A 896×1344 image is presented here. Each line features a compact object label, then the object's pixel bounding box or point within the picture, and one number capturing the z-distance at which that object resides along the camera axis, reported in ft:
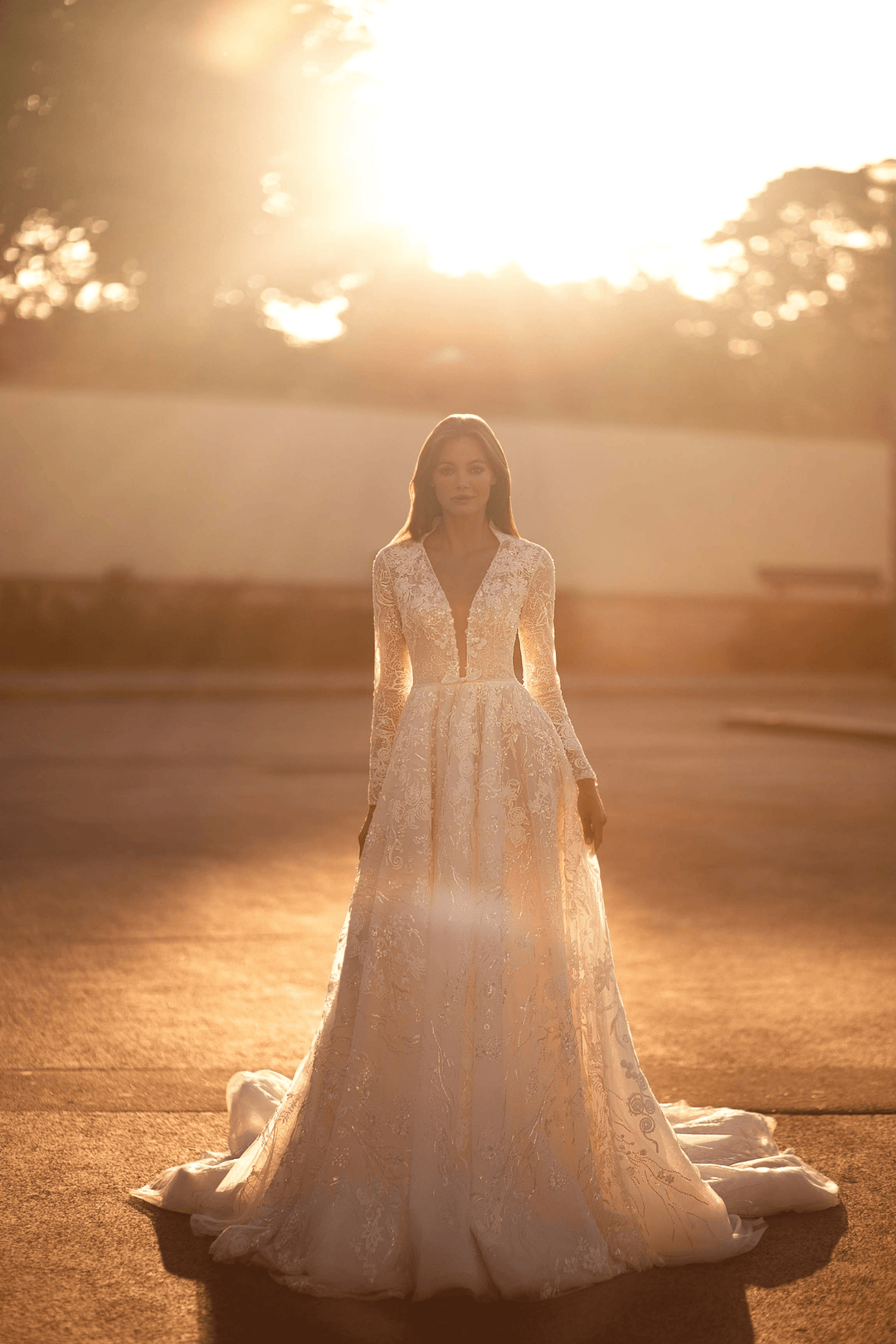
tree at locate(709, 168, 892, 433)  104.17
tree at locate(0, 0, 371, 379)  68.03
